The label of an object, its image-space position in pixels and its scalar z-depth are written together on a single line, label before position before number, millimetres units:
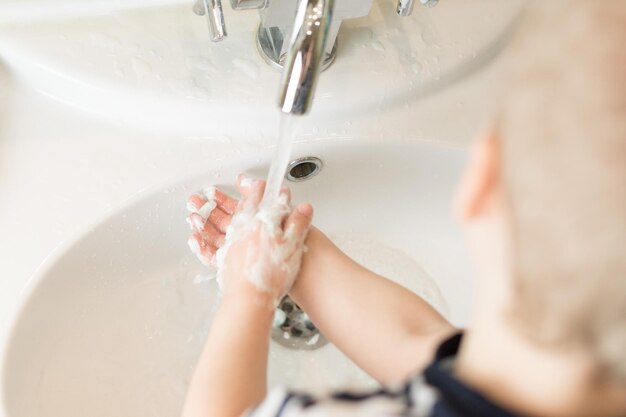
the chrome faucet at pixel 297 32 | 554
